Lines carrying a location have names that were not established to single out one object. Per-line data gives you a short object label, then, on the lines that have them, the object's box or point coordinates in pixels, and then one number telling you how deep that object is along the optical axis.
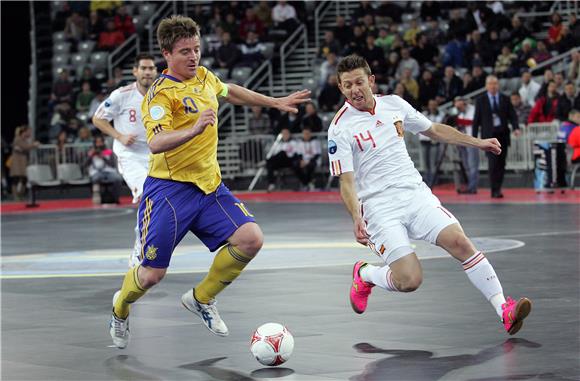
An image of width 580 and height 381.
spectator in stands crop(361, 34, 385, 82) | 28.80
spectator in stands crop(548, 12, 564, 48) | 27.53
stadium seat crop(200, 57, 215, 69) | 32.00
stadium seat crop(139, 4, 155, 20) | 35.59
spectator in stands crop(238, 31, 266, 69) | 32.19
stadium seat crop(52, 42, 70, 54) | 35.69
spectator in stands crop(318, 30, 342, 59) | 30.33
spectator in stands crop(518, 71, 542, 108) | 25.83
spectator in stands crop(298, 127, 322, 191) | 27.45
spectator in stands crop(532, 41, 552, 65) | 27.30
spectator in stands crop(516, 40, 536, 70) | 27.34
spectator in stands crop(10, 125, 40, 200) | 30.20
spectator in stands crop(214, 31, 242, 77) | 31.91
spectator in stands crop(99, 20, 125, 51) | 35.12
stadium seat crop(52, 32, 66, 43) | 36.09
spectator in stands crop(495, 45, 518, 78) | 27.42
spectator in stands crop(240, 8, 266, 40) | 33.31
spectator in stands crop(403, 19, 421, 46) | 29.33
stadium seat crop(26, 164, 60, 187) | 29.27
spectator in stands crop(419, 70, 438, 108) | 27.14
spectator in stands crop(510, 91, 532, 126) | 25.81
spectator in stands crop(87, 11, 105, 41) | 35.81
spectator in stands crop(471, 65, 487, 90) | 27.23
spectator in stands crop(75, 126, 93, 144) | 30.39
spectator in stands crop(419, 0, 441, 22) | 30.23
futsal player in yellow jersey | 8.38
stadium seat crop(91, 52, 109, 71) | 34.62
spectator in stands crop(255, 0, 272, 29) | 33.38
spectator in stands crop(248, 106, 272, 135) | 29.31
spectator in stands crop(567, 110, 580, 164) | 22.84
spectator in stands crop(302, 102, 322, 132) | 27.73
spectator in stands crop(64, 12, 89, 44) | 35.84
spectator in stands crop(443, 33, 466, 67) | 28.42
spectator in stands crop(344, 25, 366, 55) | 29.66
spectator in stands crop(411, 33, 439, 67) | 28.75
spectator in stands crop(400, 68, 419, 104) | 27.23
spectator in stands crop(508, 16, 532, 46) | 28.11
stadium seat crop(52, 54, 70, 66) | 35.50
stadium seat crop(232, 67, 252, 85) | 31.62
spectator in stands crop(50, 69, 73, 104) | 33.28
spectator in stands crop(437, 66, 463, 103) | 27.36
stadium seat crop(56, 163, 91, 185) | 29.77
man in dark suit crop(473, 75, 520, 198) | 22.91
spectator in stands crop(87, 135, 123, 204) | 27.42
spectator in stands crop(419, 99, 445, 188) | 26.02
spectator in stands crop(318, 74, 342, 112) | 28.78
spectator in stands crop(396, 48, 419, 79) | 28.31
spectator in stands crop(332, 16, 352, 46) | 30.66
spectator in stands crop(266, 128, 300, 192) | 27.64
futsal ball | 7.54
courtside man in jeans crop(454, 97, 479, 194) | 24.44
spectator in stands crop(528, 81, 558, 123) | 24.89
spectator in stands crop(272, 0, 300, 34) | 32.84
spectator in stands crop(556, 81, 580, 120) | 24.42
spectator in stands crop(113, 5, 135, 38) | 35.34
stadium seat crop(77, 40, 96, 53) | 35.41
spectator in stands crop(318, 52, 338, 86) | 29.31
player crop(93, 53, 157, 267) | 12.81
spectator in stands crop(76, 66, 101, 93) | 33.16
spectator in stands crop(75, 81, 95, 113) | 32.75
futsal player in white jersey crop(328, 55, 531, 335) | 8.82
